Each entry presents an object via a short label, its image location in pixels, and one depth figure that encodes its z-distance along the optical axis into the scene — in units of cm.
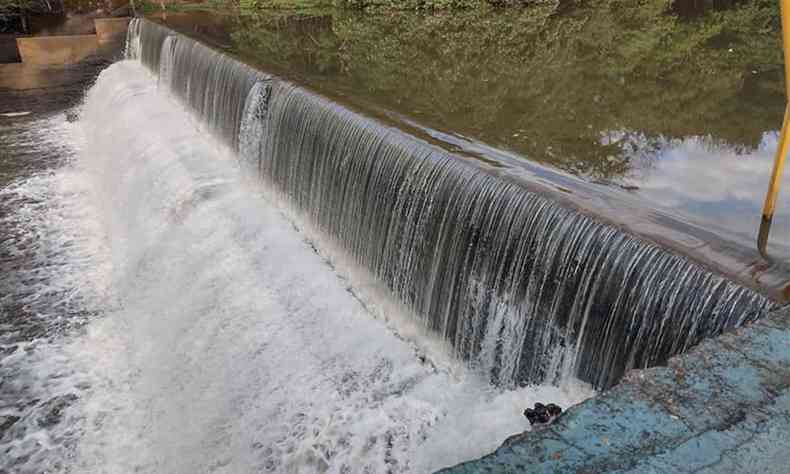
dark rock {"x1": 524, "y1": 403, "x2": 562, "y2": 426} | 227
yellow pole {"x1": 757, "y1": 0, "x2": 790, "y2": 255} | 241
